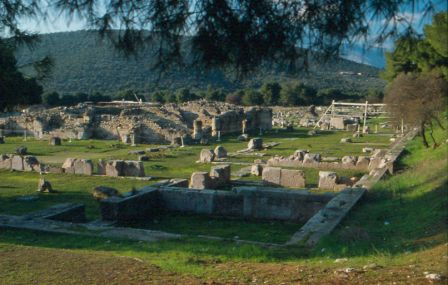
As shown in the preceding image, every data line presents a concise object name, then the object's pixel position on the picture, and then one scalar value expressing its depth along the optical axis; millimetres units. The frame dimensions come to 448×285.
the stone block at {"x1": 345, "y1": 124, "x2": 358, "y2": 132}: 42384
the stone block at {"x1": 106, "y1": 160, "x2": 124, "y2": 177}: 19405
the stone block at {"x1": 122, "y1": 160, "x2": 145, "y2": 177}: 19109
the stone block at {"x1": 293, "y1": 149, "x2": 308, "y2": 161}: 21984
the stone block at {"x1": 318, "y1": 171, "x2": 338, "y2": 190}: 16141
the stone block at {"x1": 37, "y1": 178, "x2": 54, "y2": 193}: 16453
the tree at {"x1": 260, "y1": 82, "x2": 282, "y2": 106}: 73625
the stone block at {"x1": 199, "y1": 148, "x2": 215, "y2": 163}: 23328
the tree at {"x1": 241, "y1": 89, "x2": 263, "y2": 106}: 71375
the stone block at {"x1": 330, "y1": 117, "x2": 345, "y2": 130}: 43969
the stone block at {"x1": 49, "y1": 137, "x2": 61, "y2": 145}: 33250
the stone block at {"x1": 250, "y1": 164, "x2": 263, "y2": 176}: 19594
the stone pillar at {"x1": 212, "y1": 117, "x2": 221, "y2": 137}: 39156
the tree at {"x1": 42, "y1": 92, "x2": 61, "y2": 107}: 61853
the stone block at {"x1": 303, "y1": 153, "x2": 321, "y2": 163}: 21344
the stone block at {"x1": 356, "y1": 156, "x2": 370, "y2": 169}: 20312
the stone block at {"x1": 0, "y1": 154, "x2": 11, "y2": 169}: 21875
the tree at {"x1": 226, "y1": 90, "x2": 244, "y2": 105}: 72750
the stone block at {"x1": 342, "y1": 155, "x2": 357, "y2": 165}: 20595
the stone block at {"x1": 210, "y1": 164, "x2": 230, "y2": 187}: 16969
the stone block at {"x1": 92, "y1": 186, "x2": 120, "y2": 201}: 14287
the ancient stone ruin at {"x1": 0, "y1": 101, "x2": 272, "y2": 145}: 36844
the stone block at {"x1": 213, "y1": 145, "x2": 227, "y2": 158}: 24312
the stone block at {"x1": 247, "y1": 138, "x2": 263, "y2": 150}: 28672
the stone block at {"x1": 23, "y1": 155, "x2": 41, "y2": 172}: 21172
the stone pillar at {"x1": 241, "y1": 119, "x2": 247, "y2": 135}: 42012
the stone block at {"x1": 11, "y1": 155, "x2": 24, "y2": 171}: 21516
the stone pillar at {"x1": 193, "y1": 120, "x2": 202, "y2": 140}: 36775
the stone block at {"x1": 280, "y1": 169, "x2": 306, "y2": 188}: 16797
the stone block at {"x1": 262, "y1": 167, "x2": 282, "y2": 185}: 17062
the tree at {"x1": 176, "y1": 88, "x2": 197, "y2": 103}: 65875
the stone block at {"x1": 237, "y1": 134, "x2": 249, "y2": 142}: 35219
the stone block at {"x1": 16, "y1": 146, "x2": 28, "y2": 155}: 26808
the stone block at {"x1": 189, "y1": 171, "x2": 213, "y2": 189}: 15922
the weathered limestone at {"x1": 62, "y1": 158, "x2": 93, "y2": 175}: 20172
